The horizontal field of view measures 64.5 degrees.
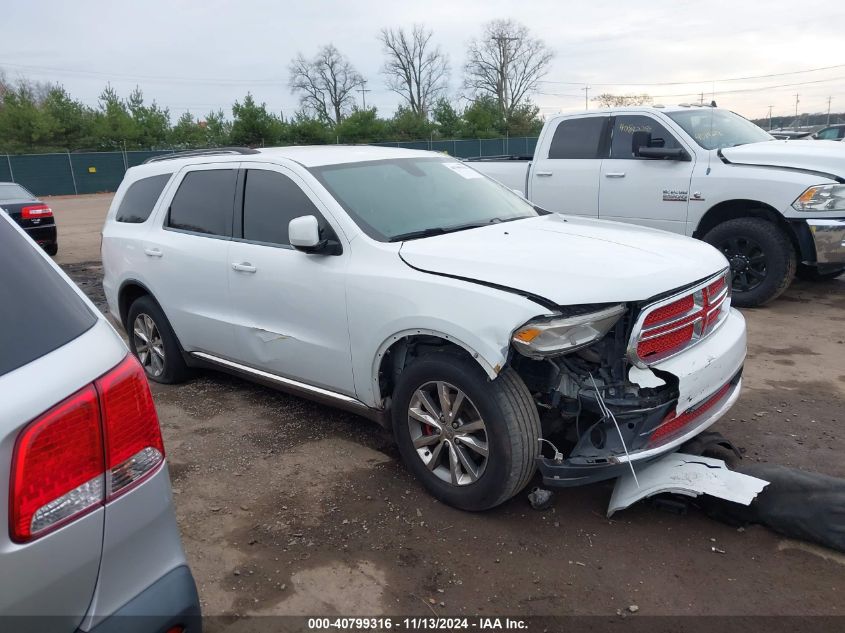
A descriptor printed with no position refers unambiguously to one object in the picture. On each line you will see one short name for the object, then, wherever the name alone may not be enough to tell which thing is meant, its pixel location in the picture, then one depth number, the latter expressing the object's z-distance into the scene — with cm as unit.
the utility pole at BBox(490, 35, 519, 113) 6706
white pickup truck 644
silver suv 140
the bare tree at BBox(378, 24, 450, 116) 6925
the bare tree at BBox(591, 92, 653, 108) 4533
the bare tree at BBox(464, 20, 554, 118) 6712
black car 1134
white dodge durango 296
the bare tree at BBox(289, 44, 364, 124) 6631
